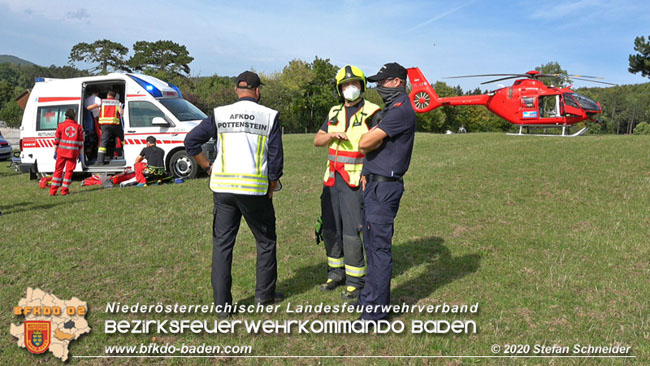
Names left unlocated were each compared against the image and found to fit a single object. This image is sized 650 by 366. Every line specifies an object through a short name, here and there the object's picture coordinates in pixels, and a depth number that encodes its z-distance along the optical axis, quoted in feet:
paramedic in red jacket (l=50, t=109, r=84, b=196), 35.04
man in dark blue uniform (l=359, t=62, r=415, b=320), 12.57
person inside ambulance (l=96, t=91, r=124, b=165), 40.63
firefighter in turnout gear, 15.02
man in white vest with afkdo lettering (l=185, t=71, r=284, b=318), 13.16
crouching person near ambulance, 37.86
